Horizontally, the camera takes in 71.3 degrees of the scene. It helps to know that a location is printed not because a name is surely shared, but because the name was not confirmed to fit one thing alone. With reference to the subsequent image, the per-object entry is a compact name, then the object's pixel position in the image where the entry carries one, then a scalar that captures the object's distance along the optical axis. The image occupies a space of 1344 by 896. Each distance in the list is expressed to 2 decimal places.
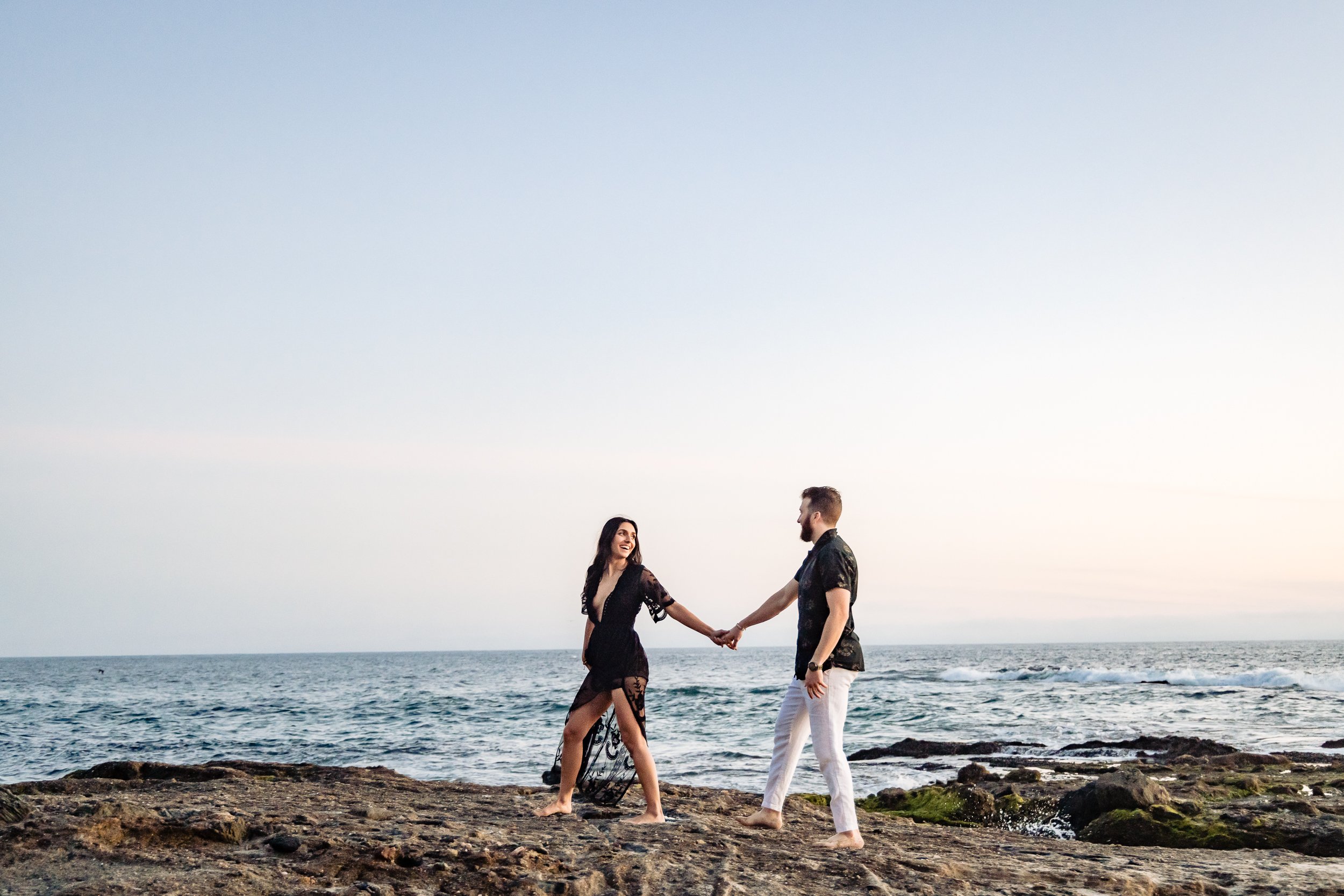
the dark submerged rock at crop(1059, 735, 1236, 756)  15.65
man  5.68
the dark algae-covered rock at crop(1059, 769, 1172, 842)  8.23
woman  6.38
